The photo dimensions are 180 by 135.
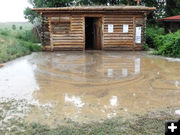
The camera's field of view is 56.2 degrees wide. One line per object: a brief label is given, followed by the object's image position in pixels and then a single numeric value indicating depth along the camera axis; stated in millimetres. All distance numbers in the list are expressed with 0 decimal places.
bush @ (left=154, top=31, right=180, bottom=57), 9297
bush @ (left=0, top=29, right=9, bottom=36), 12734
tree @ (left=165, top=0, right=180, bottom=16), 19149
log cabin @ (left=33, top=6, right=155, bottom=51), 11290
